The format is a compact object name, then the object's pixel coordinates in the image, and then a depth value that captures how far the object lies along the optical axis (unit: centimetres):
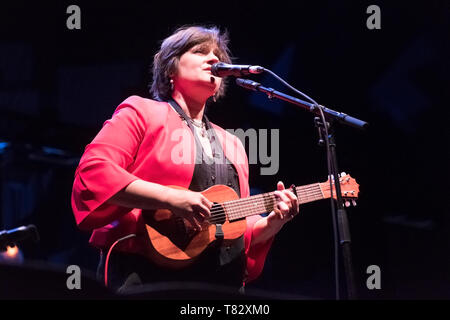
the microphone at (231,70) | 236
